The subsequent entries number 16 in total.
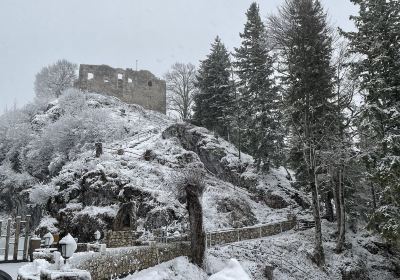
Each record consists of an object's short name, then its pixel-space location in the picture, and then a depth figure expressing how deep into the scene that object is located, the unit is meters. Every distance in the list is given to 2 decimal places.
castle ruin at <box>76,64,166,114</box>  52.99
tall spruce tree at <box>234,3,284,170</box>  31.42
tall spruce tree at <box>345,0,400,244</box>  18.39
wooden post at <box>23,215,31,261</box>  17.92
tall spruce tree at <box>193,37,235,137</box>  38.53
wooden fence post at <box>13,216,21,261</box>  17.52
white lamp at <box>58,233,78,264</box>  9.77
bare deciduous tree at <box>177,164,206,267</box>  17.39
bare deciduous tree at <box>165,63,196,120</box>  52.09
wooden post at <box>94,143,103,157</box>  28.90
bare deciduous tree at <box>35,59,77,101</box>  56.78
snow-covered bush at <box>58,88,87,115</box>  40.28
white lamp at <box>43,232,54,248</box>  14.78
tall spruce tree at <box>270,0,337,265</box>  23.12
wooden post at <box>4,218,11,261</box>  17.16
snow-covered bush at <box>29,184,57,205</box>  26.39
